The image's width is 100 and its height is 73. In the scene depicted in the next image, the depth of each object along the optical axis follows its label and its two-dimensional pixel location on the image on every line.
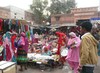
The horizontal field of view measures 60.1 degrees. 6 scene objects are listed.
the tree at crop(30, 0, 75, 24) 17.57
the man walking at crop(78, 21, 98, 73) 1.60
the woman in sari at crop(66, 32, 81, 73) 3.09
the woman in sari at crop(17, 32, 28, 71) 3.42
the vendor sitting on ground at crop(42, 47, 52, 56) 4.35
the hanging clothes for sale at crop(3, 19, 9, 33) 4.71
